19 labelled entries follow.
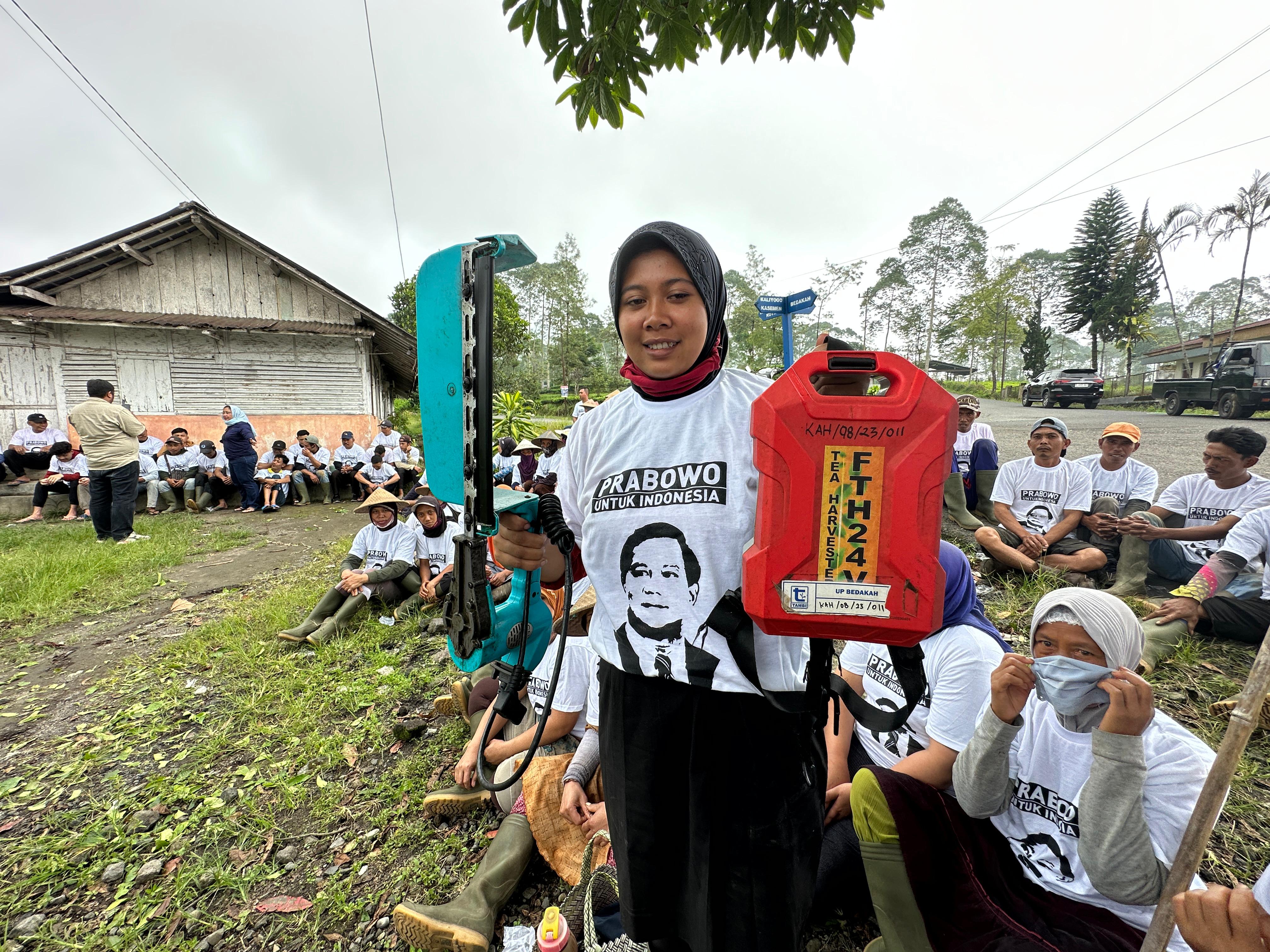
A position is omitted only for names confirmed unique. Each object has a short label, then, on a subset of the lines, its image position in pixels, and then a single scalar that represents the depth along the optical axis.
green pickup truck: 10.43
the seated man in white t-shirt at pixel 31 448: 9.19
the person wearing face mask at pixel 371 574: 4.27
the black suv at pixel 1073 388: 16.44
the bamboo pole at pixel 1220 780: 0.91
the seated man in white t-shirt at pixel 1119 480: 4.45
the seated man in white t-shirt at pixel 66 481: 8.57
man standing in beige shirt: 6.49
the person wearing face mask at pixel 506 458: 7.45
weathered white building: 10.17
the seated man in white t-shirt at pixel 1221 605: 3.10
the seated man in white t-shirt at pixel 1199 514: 3.80
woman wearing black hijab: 1.00
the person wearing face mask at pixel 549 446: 8.23
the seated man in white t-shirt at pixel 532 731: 2.30
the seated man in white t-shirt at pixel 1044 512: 4.29
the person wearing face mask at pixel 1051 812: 1.31
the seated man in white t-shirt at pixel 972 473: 5.87
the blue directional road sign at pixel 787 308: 4.99
